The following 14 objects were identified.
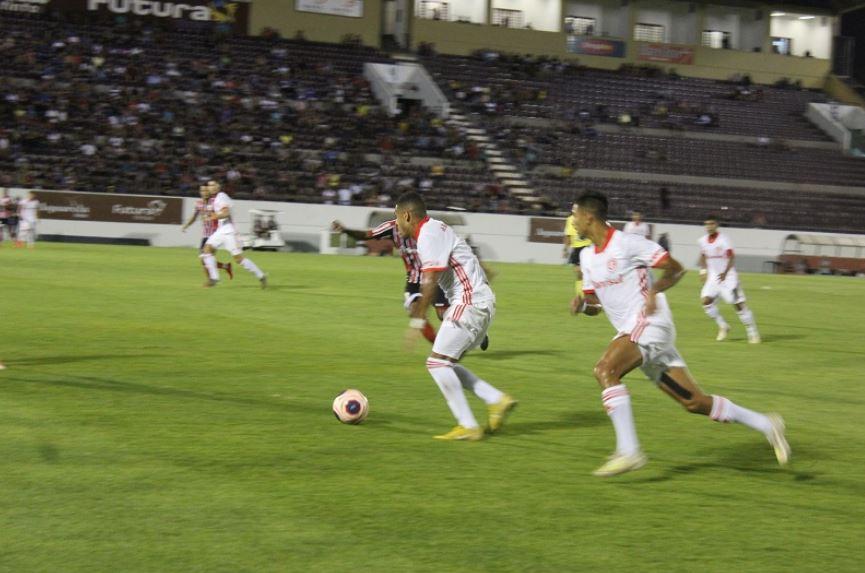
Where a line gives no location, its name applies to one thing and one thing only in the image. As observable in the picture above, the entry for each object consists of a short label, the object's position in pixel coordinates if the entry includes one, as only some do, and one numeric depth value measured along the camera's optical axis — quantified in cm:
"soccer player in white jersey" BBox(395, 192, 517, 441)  898
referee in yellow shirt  2592
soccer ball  972
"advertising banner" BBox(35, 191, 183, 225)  4084
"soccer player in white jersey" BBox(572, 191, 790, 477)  792
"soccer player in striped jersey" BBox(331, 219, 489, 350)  1230
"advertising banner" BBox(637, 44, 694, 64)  6756
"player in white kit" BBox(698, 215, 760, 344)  1909
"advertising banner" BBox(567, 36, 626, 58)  6581
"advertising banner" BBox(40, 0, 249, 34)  5447
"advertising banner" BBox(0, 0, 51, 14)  5181
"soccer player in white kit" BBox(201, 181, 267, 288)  2402
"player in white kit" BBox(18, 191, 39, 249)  3741
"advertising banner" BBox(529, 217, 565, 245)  4578
